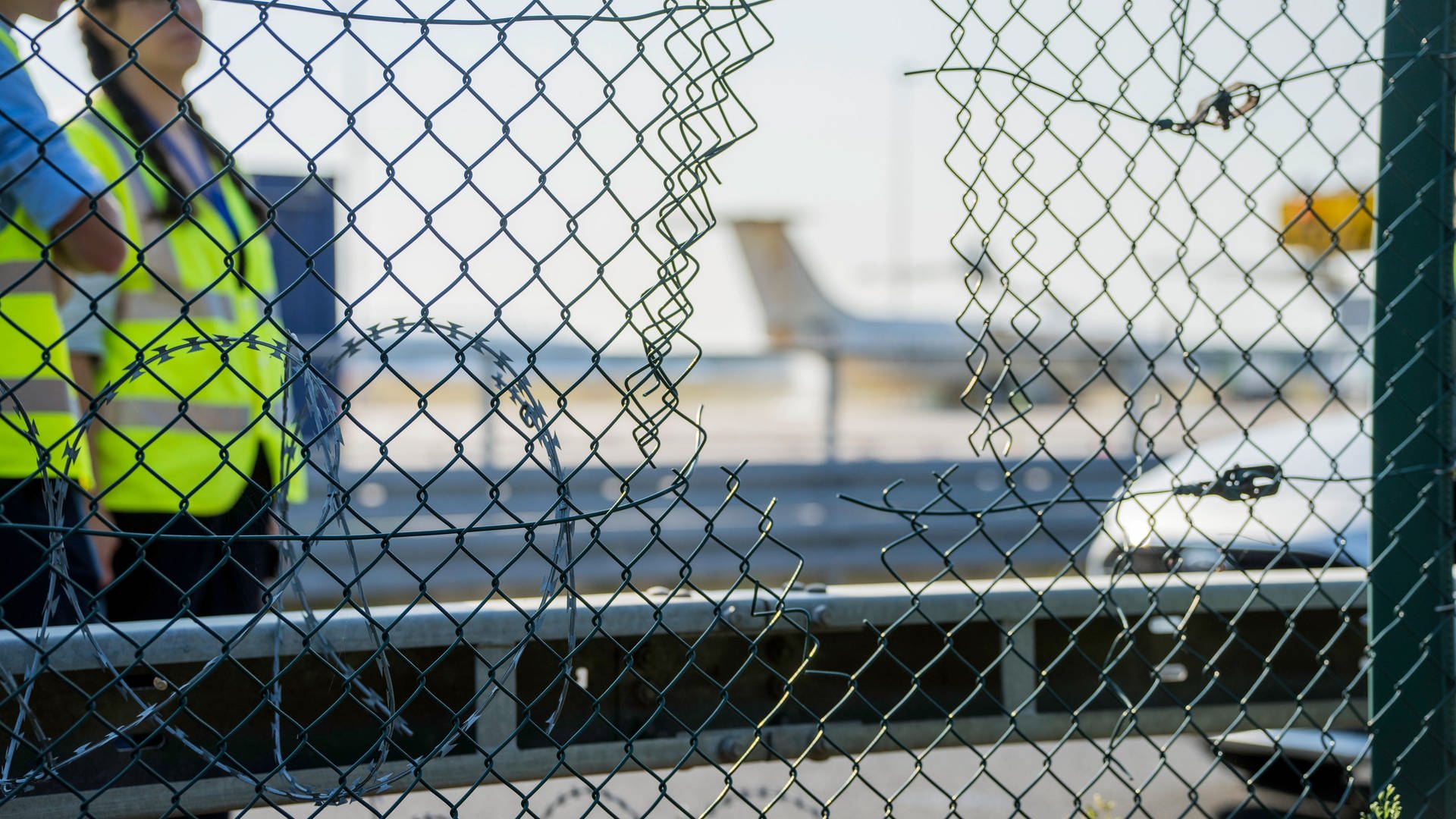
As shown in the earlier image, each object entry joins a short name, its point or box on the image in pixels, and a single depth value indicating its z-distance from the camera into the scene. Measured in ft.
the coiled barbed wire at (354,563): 5.79
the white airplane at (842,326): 101.84
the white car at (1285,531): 12.23
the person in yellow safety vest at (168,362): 8.63
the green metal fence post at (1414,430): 8.43
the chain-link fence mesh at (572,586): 6.21
